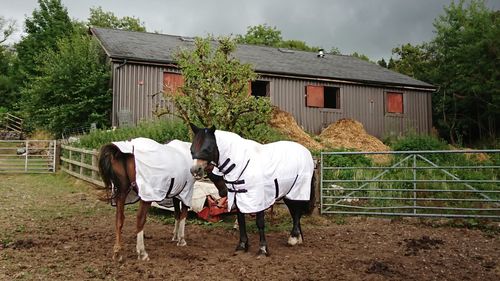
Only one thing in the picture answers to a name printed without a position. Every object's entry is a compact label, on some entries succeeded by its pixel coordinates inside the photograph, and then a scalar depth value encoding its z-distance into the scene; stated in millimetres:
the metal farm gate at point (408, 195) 7520
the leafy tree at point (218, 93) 8492
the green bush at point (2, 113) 26762
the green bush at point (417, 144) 16109
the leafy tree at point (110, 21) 43112
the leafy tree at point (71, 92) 17672
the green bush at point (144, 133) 10594
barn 16812
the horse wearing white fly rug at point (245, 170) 5328
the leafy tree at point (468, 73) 22109
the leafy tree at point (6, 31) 39406
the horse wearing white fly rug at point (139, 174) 5211
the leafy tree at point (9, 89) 30828
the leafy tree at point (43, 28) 31656
